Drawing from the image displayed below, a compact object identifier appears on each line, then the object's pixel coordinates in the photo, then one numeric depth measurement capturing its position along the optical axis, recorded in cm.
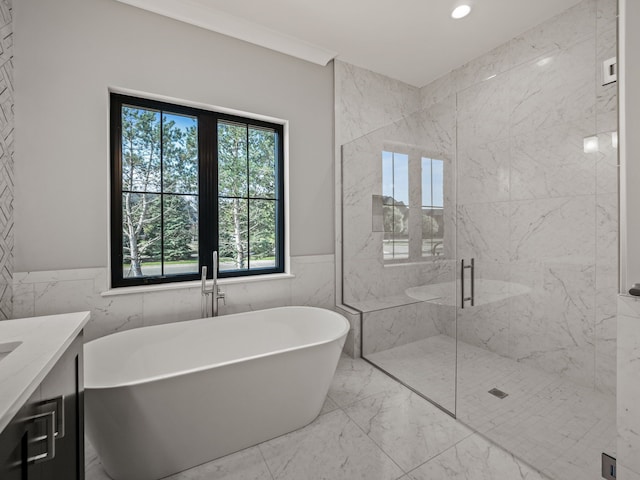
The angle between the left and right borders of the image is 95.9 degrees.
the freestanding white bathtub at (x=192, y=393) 132
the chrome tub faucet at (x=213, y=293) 220
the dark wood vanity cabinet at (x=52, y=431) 64
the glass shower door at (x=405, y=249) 222
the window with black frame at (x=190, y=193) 217
